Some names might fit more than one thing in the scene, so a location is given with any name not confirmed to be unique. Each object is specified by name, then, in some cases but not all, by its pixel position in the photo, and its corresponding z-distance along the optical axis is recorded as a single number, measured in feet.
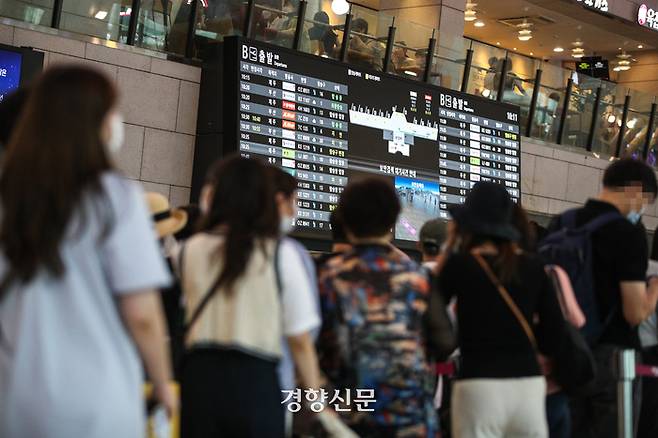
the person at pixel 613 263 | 17.31
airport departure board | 34.14
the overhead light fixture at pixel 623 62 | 72.02
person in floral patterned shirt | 13.80
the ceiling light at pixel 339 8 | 39.86
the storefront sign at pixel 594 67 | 70.79
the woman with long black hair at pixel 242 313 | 12.11
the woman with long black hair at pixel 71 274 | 9.09
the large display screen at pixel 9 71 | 29.12
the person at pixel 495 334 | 14.84
